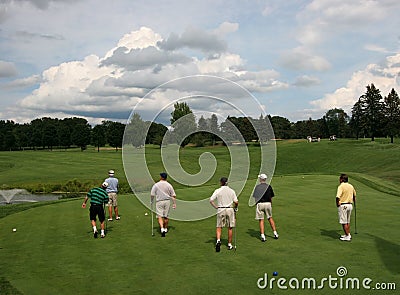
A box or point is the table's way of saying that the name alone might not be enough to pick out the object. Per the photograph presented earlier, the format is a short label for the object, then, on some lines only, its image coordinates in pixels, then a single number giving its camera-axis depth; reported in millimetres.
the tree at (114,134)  96156
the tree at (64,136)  133250
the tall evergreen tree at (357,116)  96812
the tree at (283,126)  147875
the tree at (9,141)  123562
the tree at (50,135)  132125
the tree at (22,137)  131875
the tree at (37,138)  133000
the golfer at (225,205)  13703
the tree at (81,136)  128125
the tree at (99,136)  116938
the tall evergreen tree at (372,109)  94206
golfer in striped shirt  15852
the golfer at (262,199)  14812
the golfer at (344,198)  14512
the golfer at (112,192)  19312
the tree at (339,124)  157000
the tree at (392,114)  86012
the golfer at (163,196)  15992
